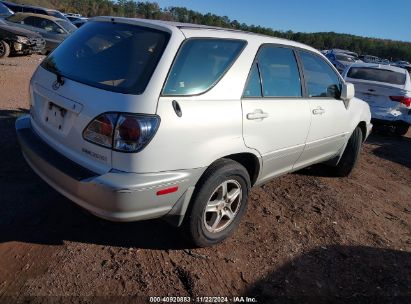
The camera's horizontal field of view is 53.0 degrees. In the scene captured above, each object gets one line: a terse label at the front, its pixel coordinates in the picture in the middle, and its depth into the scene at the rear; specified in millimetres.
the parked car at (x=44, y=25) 16844
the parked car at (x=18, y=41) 13688
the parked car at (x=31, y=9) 22859
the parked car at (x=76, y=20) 25392
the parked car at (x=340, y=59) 22406
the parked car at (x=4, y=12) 19141
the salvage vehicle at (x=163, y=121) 2744
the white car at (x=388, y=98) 8922
